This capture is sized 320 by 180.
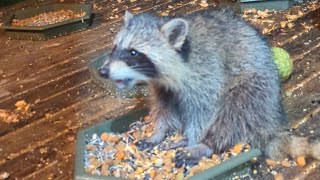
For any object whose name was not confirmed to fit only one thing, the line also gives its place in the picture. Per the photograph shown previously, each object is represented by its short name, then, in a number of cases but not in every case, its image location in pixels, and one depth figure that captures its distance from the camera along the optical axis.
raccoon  1.50
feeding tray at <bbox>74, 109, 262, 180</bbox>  1.42
